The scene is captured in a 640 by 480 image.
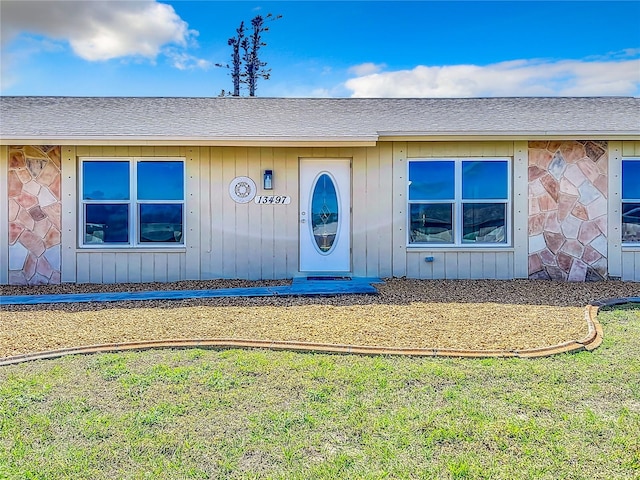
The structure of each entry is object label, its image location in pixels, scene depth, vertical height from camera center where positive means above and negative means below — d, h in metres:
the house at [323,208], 7.79 +0.55
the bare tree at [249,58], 25.45 +10.32
